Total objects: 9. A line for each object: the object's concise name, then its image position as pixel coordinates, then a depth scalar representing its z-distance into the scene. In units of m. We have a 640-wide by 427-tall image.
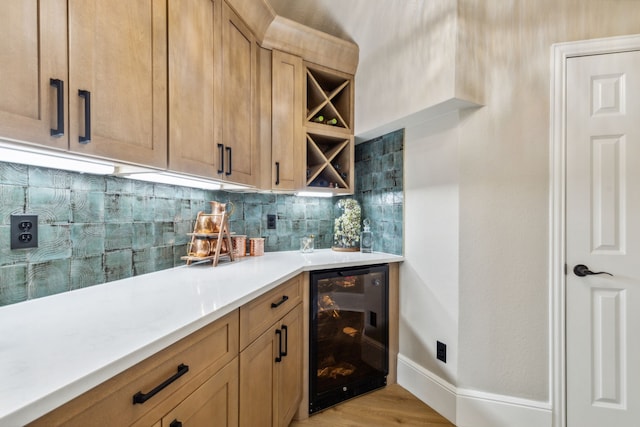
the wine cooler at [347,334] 1.83
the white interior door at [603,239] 1.44
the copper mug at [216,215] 1.73
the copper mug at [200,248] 1.65
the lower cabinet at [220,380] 0.59
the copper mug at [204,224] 1.71
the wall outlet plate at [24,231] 0.95
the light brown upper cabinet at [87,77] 0.71
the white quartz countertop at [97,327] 0.48
